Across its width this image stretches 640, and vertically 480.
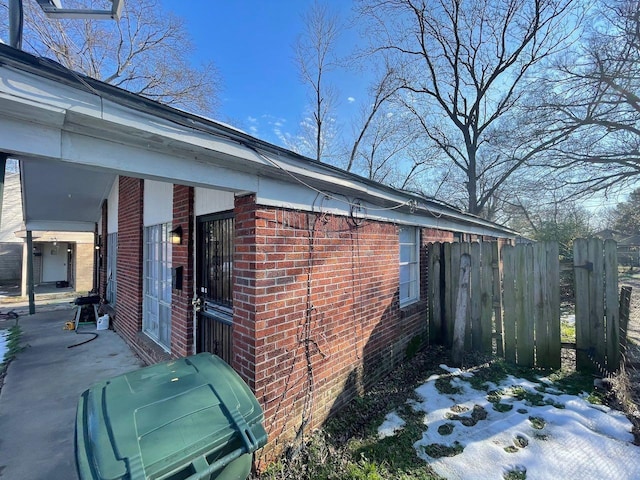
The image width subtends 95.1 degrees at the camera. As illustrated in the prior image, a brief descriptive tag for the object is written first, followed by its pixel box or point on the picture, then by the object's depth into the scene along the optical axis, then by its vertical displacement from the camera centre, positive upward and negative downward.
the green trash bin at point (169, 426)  1.47 -1.01
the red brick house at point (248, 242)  1.73 +0.08
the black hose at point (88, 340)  6.23 -2.05
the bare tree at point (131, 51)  10.59 +8.18
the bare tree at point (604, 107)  9.77 +5.33
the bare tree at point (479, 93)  12.95 +8.39
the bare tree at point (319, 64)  14.25 +9.89
